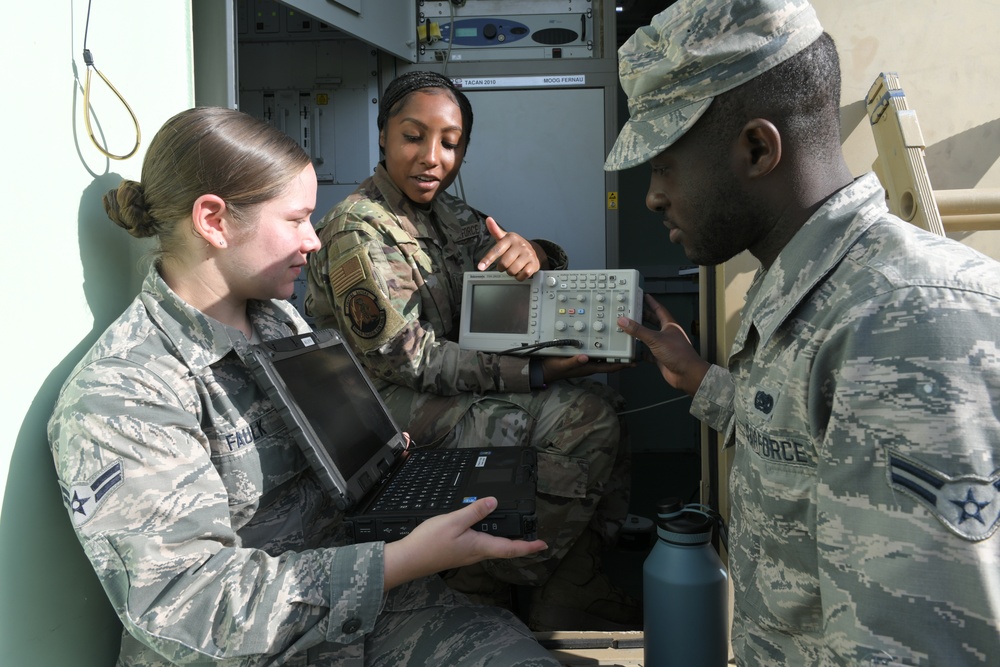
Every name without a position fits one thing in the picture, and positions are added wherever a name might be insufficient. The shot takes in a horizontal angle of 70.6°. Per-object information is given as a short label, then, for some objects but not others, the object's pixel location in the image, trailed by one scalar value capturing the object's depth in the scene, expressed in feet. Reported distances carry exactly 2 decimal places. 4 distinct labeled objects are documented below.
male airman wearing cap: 2.18
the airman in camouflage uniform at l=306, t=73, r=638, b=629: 6.16
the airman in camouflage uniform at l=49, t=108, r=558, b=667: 3.05
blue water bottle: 4.57
